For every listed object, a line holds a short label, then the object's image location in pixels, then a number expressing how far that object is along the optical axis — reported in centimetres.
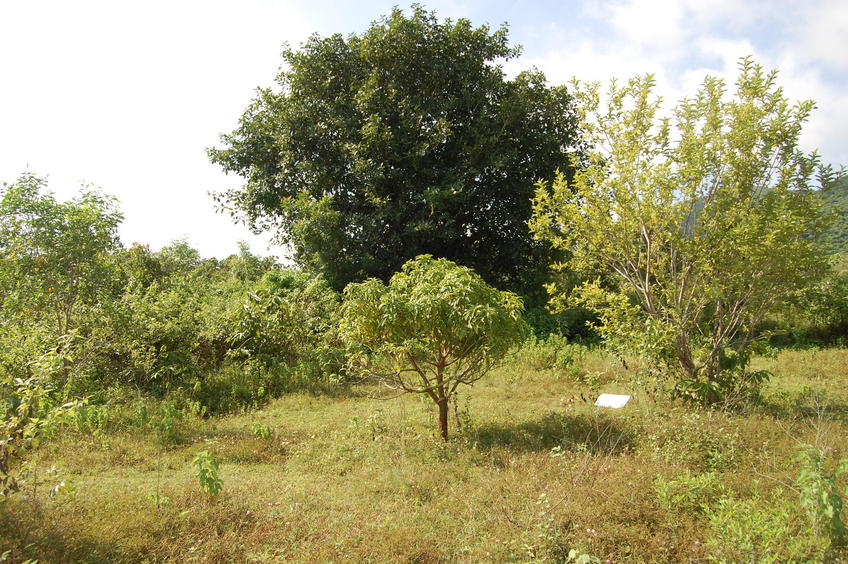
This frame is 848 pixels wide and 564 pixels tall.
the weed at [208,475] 448
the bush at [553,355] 1046
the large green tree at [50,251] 727
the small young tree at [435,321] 600
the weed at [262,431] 650
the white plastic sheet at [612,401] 764
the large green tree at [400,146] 1370
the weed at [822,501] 344
